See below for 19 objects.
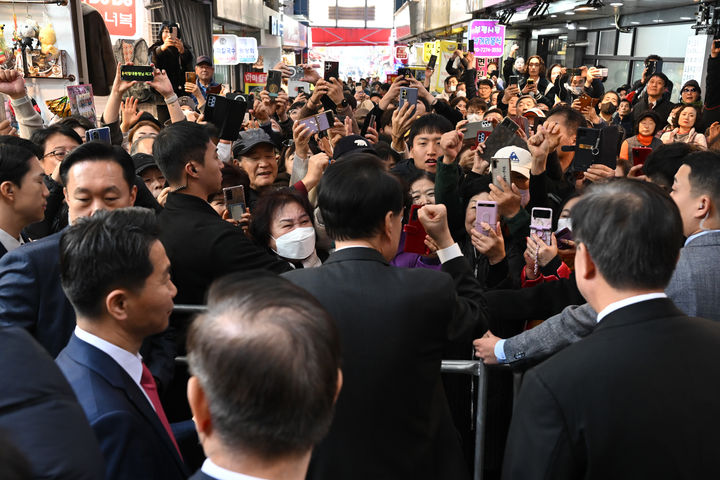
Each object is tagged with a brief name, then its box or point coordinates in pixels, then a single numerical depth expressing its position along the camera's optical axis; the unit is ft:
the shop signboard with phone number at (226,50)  45.62
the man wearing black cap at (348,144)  13.24
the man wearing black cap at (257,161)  12.96
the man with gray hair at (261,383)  3.18
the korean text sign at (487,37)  47.73
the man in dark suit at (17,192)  8.30
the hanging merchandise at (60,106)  14.10
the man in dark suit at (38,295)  6.82
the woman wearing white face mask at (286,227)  9.57
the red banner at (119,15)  22.84
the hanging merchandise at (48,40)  16.28
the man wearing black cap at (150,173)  11.93
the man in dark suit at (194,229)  7.99
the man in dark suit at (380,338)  5.54
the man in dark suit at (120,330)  4.62
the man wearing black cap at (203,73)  26.37
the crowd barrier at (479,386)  7.61
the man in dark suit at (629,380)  4.64
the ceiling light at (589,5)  36.84
